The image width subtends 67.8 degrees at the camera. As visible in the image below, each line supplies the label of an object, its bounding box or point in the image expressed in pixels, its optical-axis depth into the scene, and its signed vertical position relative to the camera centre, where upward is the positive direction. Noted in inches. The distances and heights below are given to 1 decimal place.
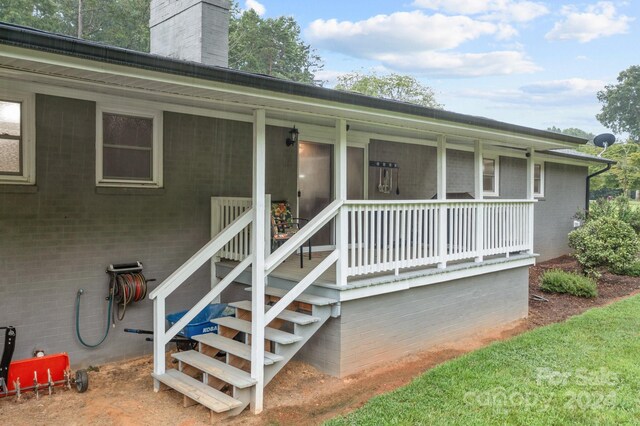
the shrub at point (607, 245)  379.9 -25.9
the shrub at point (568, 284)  333.4 -51.1
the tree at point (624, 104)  1899.6 +446.6
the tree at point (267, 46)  1165.7 +430.7
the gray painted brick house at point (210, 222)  163.6 -5.2
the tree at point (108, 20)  1002.7 +403.9
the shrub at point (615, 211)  491.7 +2.8
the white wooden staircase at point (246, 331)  161.3 -46.6
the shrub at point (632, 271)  415.7 -51.0
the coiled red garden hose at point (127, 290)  201.5 -34.4
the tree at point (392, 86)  1243.2 +330.8
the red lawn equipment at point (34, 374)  164.9 -59.6
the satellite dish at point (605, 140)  560.5 +86.5
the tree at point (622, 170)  903.1 +82.2
